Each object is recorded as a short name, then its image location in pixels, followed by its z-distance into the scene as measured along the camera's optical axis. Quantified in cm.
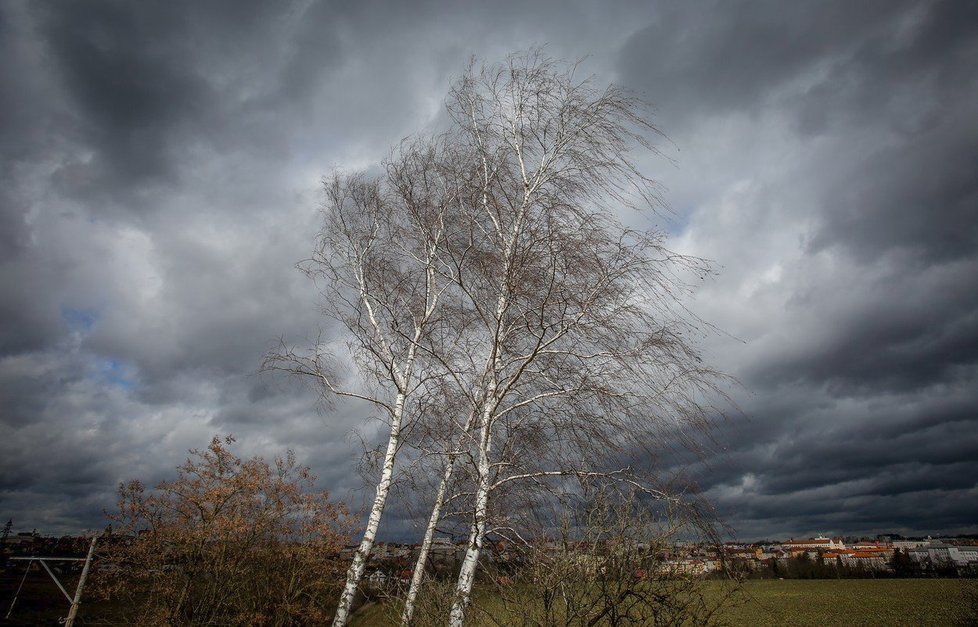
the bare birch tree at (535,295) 505
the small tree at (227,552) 858
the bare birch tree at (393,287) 693
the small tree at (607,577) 366
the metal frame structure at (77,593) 1173
